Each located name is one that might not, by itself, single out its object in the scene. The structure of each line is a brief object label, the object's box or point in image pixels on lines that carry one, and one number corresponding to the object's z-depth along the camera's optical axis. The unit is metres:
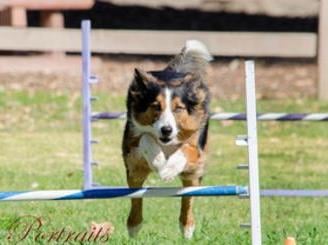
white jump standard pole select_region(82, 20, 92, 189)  19.19
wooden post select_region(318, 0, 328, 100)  32.59
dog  14.29
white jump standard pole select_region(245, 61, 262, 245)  12.48
